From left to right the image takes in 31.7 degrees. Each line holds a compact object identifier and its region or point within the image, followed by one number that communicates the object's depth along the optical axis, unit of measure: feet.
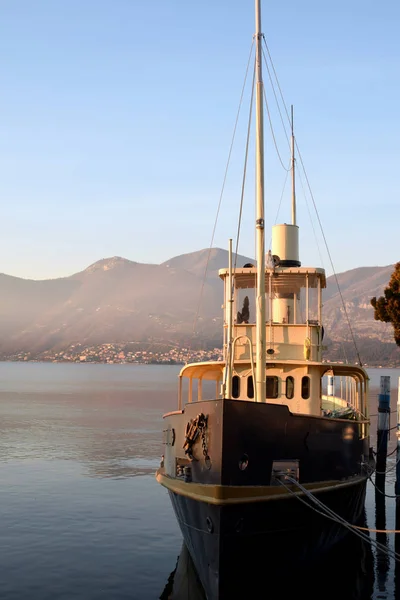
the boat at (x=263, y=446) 49.52
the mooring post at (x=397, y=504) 74.92
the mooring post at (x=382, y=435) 91.81
